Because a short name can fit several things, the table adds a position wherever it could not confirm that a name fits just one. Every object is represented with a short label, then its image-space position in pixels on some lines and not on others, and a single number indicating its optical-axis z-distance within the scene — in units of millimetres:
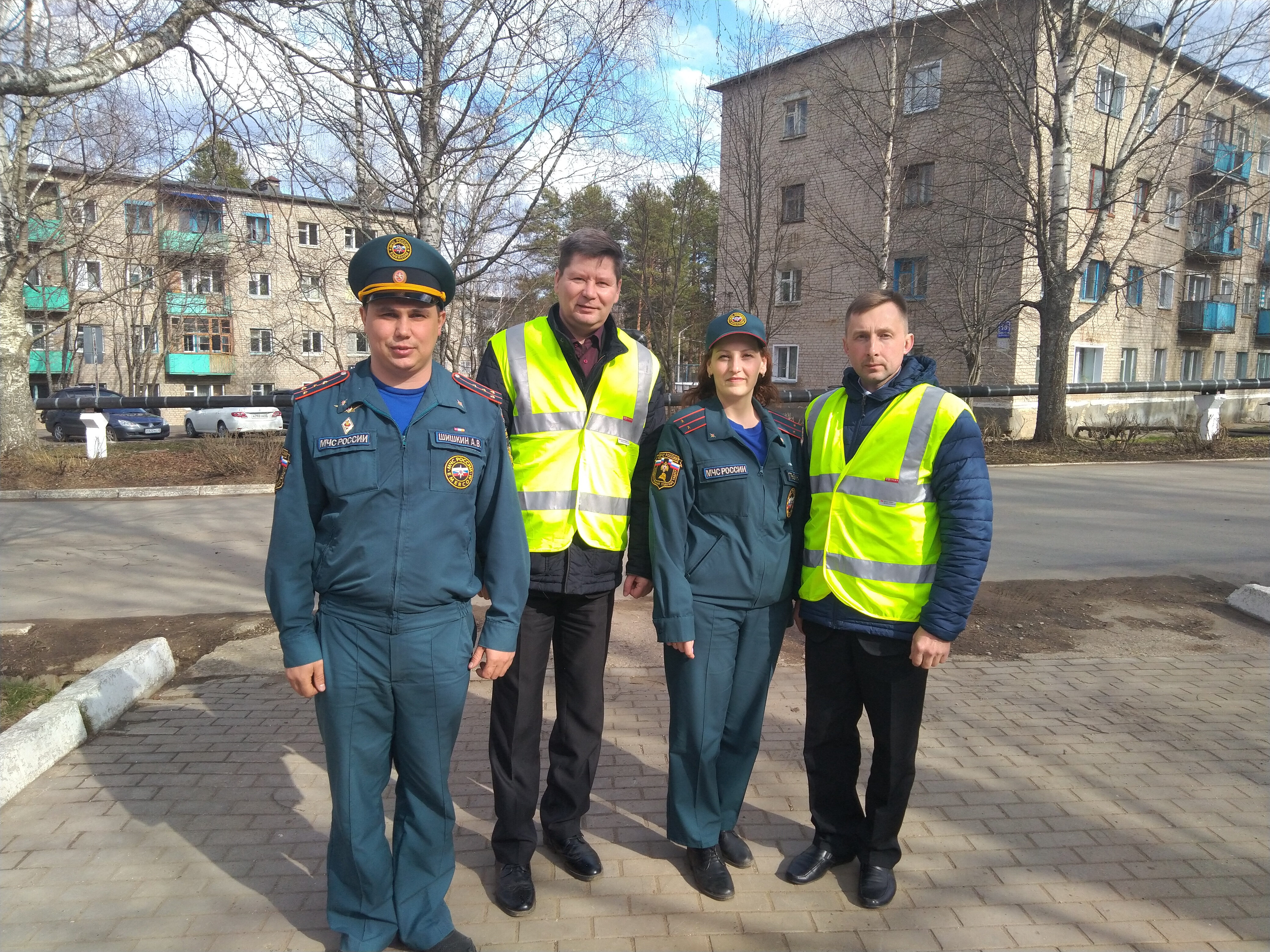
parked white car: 25016
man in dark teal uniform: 2227
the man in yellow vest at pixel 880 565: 2527
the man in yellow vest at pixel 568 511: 2709
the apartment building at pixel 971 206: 18812
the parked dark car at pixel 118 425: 25969
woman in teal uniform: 2703
